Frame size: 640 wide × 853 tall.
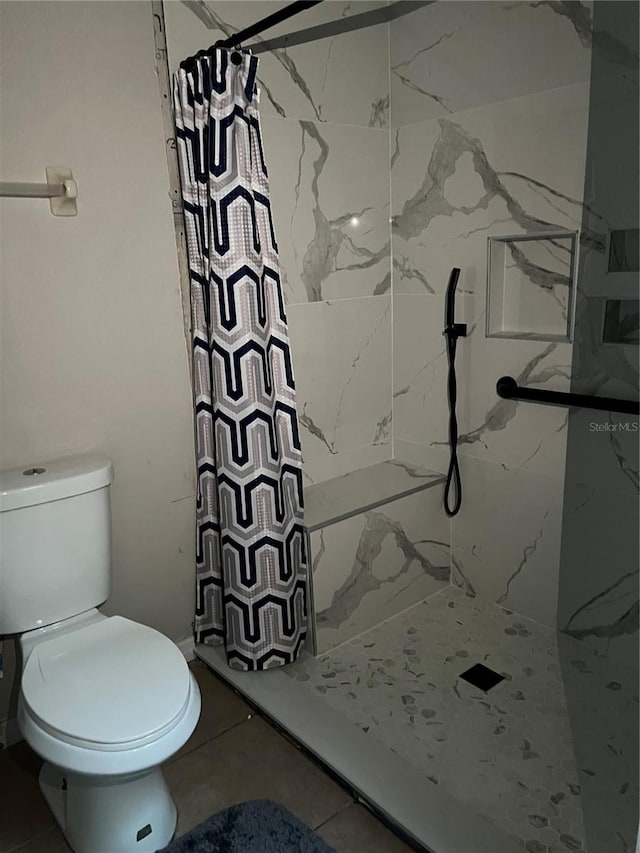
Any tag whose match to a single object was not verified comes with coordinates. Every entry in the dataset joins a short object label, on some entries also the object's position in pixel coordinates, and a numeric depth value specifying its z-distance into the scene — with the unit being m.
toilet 1.41
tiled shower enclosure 1.71
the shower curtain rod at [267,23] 1.61
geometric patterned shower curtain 1.85
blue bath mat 1.58
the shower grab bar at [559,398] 1.71
